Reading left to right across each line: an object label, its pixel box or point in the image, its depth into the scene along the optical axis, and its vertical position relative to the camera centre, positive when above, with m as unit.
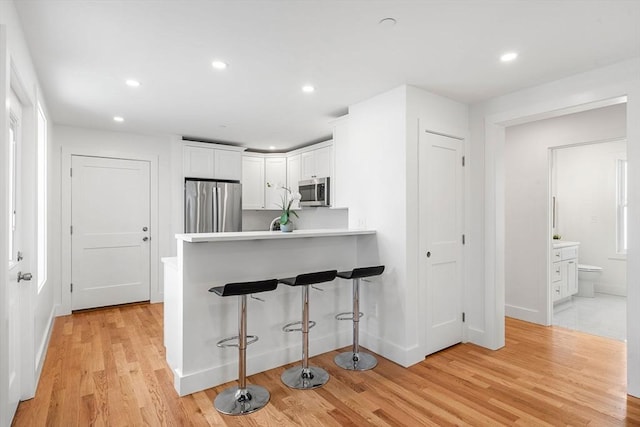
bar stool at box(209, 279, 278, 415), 2.30 -1.21
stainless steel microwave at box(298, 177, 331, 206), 4.80 +0.29
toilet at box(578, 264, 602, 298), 5.33 -1.04
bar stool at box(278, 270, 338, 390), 2.62 -1.15
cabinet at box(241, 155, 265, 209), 5.86 +0.50
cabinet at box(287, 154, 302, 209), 5.65 +0.65
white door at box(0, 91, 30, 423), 2.15 -0.28
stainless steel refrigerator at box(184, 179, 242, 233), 4.98 +0.08
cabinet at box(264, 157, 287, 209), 6.00 +0.61
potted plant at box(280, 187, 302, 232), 2.90 -0.10
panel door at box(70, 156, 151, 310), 4.59 -0.28
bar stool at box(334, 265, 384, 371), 2.94 -1.13
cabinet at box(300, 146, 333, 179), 4.93 +0.72
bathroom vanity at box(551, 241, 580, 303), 4.63 -0.80
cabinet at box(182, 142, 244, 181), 5.05 +0.76
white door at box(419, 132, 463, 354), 3.16 -0.23
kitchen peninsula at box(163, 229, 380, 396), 2.55 -0.73
